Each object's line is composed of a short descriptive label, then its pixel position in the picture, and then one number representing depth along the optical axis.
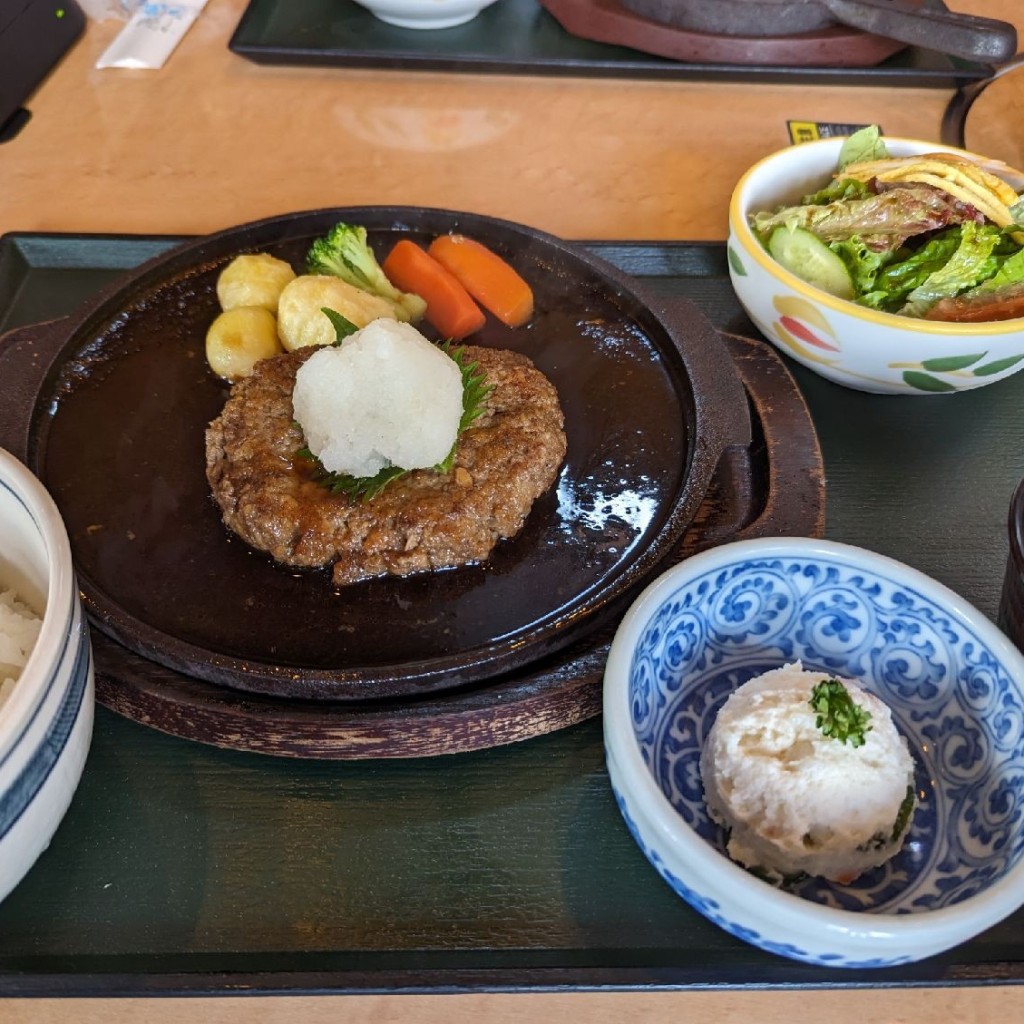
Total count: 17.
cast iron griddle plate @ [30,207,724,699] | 0.30
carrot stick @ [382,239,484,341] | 0.39
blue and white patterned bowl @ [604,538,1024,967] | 0.23
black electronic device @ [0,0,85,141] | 0.56
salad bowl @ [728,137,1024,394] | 0.36
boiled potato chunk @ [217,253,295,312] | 0.39
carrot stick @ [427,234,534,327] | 0.40
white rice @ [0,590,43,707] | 0.27
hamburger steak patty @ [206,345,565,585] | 0.32
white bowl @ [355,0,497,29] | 0.57
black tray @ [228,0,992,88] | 0.58
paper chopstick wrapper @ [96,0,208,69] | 0.61
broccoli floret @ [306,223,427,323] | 0.39
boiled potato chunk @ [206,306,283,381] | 0.38
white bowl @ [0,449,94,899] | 0.24
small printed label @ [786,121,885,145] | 0.52
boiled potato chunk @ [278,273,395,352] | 0.37
